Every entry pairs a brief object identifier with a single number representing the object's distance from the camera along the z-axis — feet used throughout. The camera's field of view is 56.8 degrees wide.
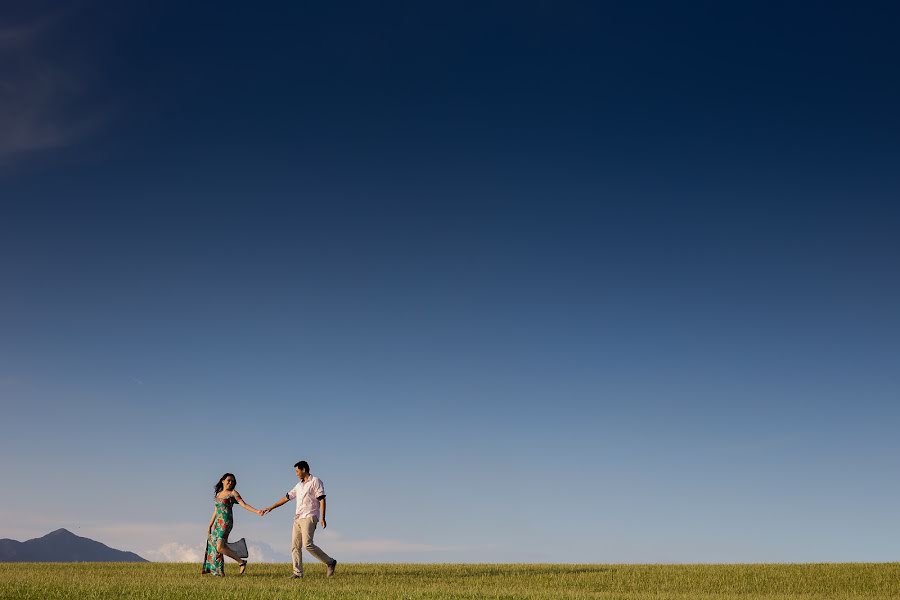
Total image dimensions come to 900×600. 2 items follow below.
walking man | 82.02
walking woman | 87.25
